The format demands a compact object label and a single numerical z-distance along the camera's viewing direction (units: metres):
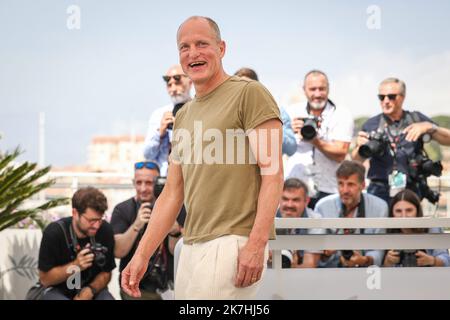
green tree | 5.90
